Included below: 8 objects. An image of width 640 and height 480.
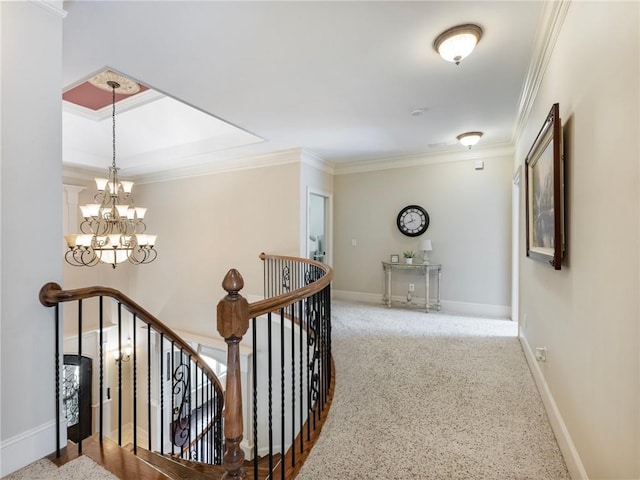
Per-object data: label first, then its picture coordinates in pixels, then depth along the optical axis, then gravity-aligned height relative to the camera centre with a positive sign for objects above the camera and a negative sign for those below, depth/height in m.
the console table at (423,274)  4.68 -0.55
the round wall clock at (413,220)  4.97 +0.33
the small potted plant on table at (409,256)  4.91 -0.25
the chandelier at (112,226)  3.29 +0.19
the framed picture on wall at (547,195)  1.70 +0.29
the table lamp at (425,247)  4.72 -0.10
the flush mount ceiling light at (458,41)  2.00 +1.33
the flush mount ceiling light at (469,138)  3.90 +1.32
